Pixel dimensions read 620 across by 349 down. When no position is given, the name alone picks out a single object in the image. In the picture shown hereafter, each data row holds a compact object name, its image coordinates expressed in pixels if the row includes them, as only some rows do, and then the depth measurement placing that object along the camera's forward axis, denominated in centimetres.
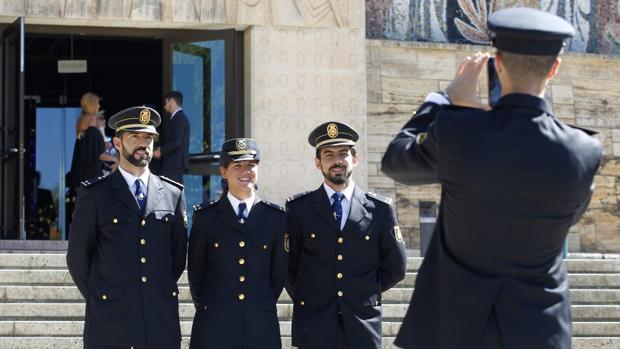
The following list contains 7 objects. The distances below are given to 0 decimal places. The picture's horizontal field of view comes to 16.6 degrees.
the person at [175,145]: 2207
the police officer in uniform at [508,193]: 637
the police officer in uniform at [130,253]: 1138
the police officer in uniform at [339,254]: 1175
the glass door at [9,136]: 2307
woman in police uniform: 1169
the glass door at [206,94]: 2363
